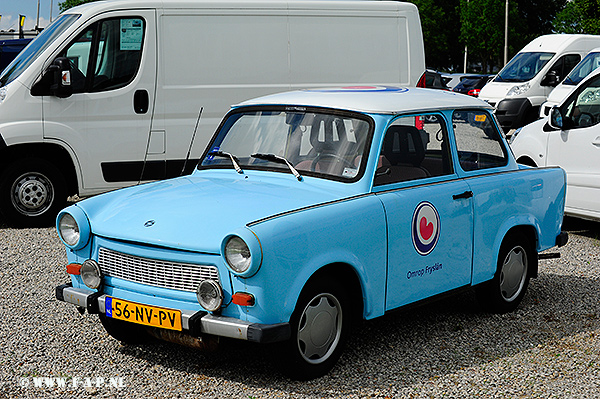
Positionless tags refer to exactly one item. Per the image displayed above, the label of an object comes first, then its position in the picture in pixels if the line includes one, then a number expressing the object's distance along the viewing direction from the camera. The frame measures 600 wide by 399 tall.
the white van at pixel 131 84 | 9.22
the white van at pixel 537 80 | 18.28
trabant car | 4.30
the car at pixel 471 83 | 28.00
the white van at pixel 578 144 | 8.66
